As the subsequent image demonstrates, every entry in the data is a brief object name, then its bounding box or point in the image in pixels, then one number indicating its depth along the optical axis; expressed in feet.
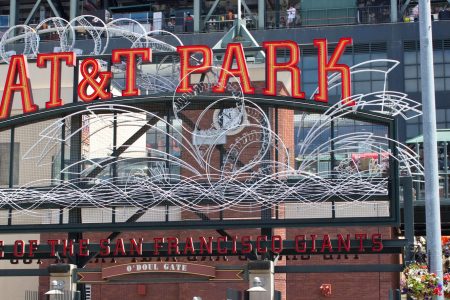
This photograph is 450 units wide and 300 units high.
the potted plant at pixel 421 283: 68.33
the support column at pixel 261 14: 227.40
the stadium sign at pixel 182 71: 91.20
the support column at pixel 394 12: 217.97
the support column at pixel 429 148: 69.86
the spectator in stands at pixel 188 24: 238.89
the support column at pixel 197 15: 234.17
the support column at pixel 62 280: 85.87
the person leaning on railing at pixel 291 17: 226.99
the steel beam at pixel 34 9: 251.80
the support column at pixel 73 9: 245.24
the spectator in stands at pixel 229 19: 234.79
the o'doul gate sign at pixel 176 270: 83.97
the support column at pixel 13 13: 248.93
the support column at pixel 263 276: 83.76
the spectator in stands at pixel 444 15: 216.74
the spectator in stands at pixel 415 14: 222.73
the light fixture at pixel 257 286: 77.25
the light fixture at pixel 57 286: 85.37
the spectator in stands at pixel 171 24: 236.63
